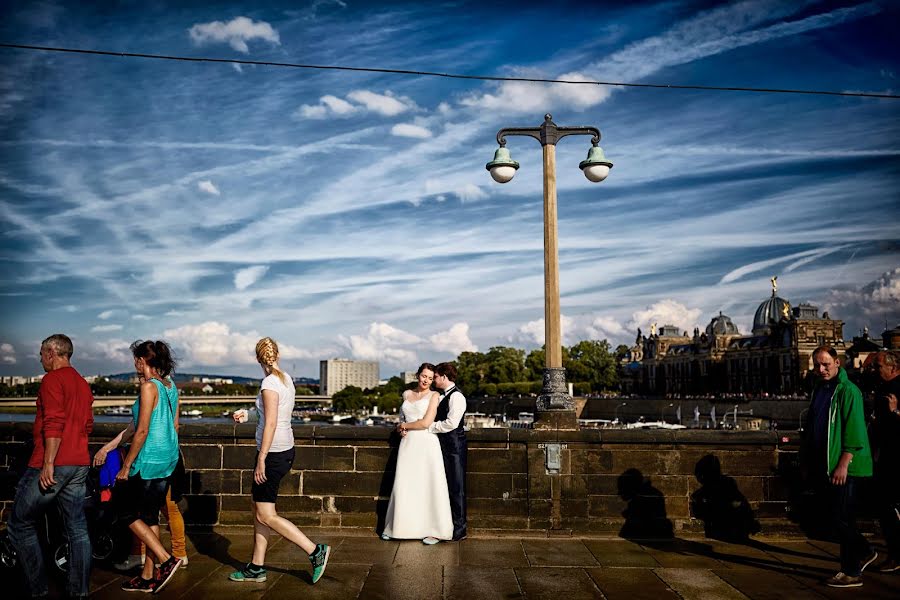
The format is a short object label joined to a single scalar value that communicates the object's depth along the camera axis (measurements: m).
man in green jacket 6.23
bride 7.86
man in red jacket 5.44
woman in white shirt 5.99
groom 7.94
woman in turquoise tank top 5.94
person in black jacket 6.69
